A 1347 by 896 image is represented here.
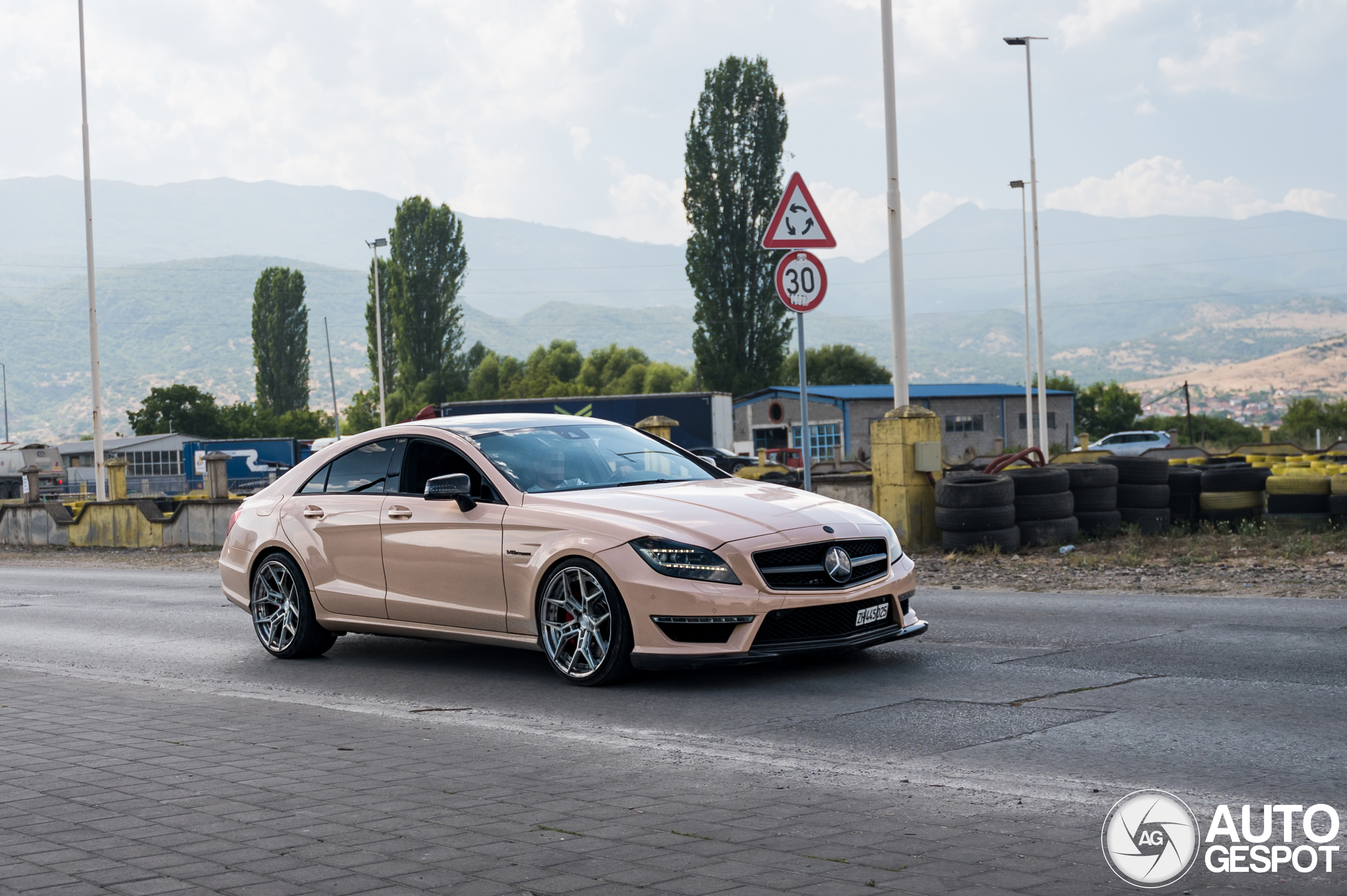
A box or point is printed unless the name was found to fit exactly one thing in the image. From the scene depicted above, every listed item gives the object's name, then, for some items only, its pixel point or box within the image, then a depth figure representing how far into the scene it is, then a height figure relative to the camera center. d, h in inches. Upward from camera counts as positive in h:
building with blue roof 2605.8 +88.3
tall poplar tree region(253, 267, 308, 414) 4047.7 +411.1
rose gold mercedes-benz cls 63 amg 270.4 -18.5
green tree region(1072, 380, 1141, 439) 4077.3 +135.8
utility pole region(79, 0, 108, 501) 1298.0 +124.6
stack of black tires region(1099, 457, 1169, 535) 582.9 -20.2
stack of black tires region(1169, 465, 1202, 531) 593.6 -23.2
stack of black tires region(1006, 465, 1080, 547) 564.4 -22.4
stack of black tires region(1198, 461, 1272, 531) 588.7 -22.2
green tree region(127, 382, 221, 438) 3740.2 +205.0
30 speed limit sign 508.1 +70.4
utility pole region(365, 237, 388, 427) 2801.4 +366.9
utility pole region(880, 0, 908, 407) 633.0 +117.4
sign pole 481.4 +18.2
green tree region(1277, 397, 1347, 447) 2306.8 +49.6
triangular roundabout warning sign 510.6 +93.3
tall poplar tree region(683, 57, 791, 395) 2566.4 +485.2
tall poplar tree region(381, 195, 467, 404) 3253.0 +447.3
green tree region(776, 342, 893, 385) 3914.9 +280.8
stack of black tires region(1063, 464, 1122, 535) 576.7 -20.1
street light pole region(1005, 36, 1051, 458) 1811.0 +236.3
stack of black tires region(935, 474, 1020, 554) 555.8 -23.3
